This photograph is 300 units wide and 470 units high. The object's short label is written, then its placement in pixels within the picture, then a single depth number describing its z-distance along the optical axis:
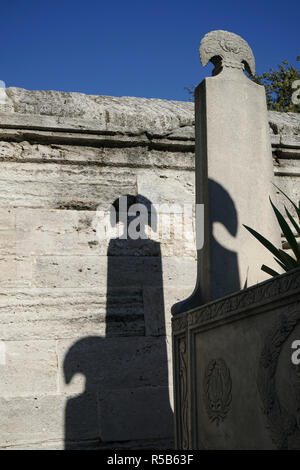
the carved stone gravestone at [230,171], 3.31
